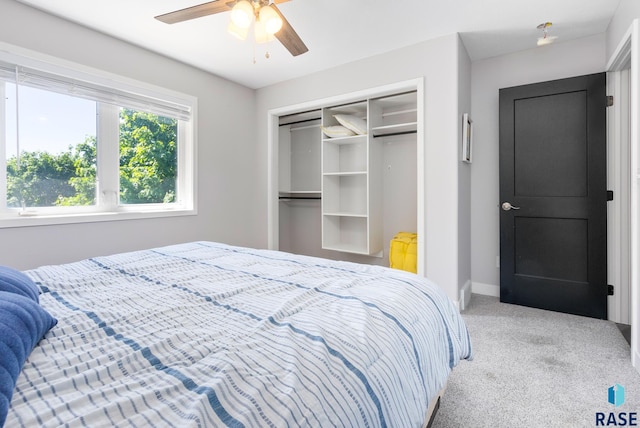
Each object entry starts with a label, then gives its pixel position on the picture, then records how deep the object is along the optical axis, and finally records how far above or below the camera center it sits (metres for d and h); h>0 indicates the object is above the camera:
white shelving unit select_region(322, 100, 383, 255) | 3.44 +0.24
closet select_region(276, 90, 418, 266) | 3.43 +0.43
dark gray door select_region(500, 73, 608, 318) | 2.71 +0.12
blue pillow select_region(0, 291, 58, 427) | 0.59 -0.28
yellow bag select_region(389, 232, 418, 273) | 3.08 -0.41
